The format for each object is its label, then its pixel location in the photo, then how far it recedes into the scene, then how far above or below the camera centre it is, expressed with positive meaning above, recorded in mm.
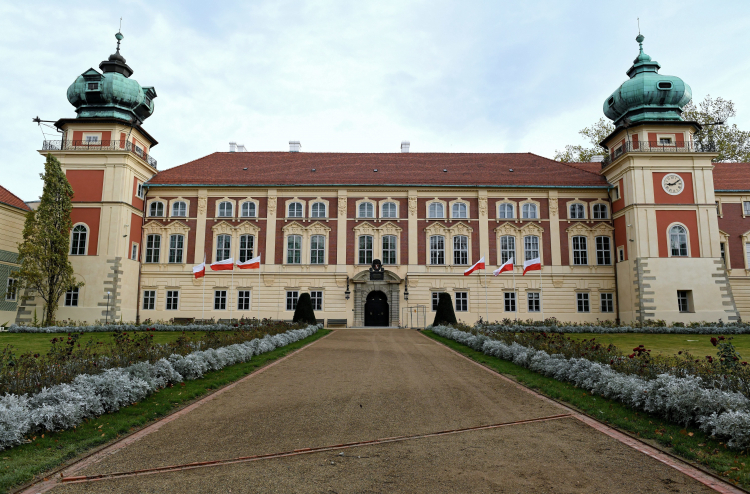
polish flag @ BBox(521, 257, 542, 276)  29078 +2894
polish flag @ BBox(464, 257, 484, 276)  30953 +3019
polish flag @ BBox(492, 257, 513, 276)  30066 +2870
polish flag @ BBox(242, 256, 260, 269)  30641 +2983
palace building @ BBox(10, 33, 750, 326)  34562 +6675
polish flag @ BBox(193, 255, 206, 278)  30466 +2587
